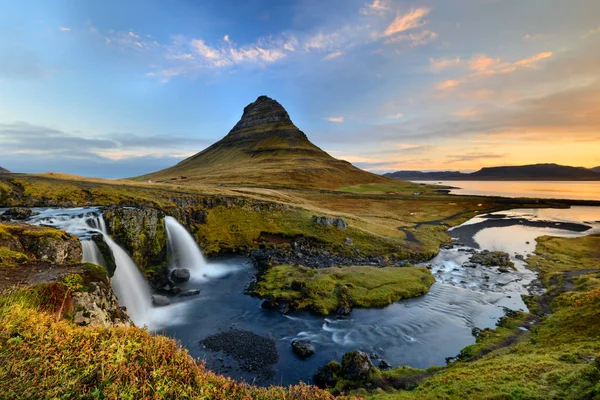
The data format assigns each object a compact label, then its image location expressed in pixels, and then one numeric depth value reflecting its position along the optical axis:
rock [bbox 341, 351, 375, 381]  17.02
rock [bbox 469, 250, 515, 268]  44.09
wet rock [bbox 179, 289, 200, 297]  31.05
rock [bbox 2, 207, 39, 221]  31.22
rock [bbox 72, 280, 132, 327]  12.52
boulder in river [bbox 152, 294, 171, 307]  28.19
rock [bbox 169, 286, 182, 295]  31.21
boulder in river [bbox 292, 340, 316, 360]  20.95
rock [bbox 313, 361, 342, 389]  17.50
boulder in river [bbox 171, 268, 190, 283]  34.97
